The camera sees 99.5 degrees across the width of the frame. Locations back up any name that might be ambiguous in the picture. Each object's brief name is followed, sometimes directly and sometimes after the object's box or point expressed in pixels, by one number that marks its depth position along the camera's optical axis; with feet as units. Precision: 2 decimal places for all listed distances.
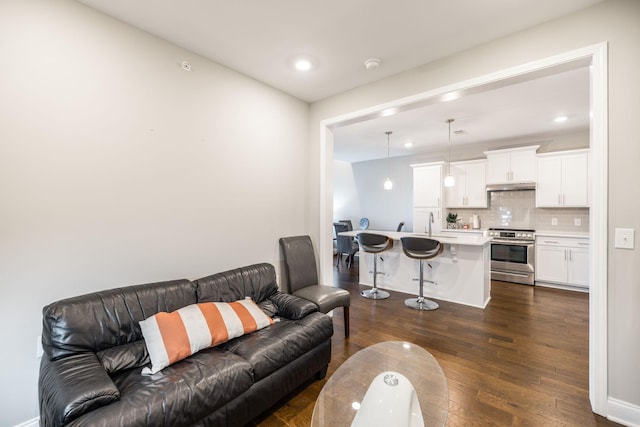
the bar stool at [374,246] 13.89
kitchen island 12.77
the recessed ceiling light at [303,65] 8.47
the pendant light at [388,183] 16.47
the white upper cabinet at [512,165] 16.84
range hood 17.24
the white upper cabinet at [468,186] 19.01
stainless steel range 16.37
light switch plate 5.79
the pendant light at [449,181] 15.93
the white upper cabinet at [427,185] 20.03
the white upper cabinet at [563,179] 15.47
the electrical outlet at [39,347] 5.63
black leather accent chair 8.99
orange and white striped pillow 5.45
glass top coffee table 4.46
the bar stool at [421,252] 12.51
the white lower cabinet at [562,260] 14.99
